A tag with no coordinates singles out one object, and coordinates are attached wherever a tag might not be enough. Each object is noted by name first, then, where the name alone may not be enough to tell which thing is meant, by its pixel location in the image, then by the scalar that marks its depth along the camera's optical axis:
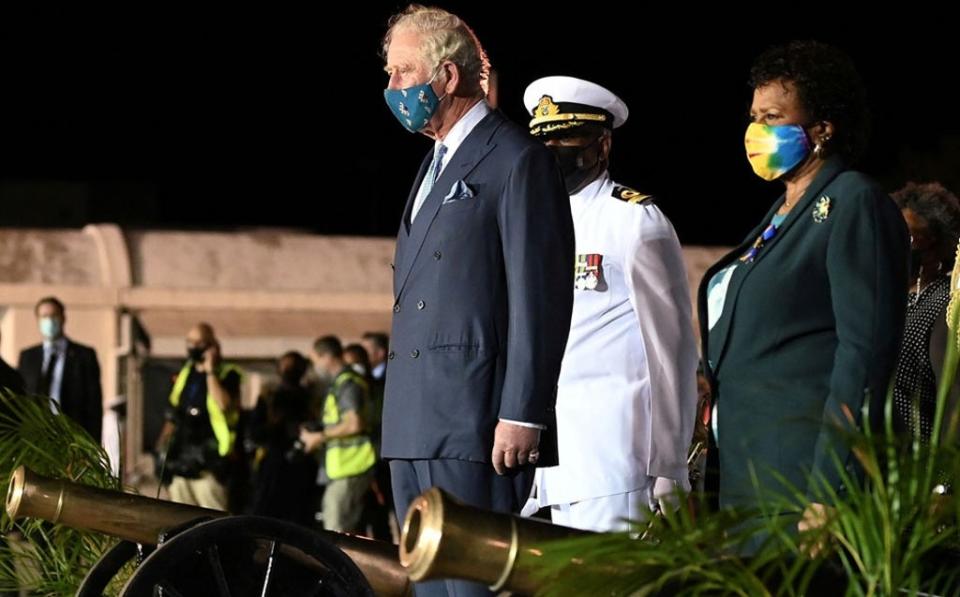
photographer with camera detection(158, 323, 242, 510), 25.05
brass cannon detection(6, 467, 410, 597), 8.66
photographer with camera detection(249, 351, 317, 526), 25.89
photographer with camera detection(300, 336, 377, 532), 24.32
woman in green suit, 7.53
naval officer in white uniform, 9.91
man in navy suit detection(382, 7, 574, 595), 8.58
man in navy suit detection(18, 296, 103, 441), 22.99
